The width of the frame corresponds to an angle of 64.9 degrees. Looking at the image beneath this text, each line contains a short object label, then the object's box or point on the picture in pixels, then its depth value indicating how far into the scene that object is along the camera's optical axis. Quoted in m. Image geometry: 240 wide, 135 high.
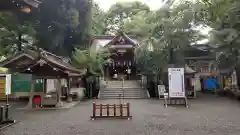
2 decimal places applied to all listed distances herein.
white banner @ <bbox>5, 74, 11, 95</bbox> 7.59
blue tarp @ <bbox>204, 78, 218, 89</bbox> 19.56
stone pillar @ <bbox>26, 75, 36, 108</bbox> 11.67
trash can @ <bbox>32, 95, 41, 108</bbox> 11.70
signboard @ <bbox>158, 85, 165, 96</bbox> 15.39
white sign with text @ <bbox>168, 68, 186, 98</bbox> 11.39
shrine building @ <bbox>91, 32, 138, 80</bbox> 21.21
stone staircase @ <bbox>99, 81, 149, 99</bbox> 16.42
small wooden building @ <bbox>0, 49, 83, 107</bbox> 11.49
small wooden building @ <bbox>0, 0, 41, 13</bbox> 4.43
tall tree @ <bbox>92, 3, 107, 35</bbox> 25.38
